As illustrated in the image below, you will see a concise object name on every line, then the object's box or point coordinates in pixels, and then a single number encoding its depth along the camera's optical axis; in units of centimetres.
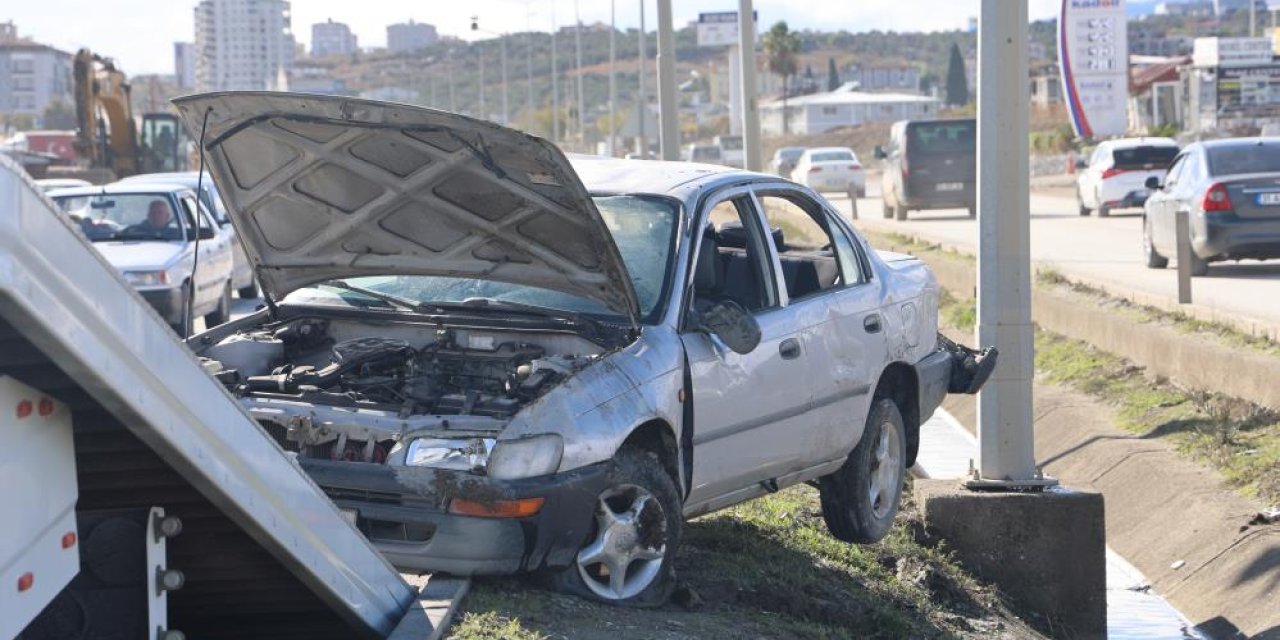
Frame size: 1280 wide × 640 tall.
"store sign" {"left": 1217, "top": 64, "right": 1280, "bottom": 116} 6488
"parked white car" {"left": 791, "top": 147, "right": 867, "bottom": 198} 4972
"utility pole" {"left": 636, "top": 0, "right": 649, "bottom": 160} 3659
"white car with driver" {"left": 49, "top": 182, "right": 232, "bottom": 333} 1786
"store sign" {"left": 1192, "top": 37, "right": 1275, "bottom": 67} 6931
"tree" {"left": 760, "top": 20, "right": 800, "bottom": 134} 12294
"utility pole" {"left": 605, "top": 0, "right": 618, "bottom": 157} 5465
